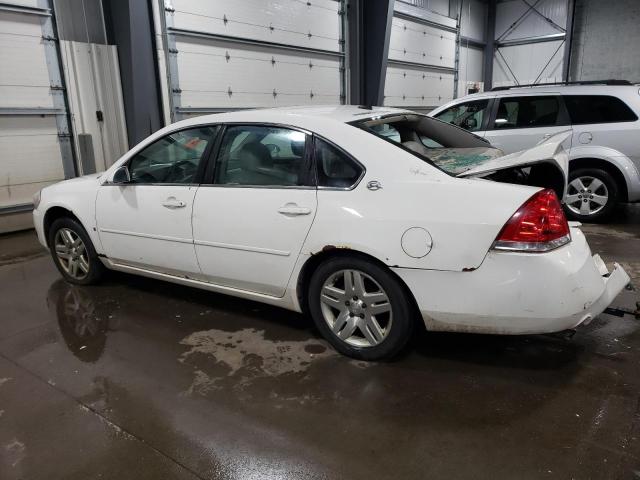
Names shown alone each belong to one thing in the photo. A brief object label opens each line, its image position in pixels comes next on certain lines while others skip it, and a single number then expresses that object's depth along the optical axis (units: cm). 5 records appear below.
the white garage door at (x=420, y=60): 1310
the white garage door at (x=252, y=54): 817
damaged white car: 240
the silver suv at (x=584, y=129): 571
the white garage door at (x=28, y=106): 662
